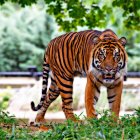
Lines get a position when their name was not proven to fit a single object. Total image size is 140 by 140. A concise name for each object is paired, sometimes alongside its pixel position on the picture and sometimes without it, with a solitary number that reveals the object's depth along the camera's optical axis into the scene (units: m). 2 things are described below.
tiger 12.85
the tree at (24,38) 42.08
